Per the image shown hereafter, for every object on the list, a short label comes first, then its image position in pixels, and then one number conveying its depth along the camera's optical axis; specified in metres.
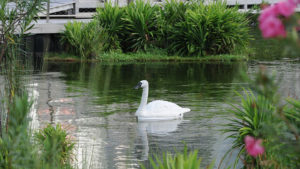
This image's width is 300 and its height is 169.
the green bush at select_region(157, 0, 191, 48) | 35.02
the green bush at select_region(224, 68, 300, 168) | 9.11
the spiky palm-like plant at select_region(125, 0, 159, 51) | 34.49
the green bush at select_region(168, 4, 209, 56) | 33.34
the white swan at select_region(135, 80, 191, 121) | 16.43
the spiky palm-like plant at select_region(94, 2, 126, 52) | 34.86
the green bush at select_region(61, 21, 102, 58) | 32.98
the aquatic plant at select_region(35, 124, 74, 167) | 10.66
